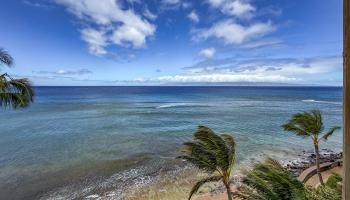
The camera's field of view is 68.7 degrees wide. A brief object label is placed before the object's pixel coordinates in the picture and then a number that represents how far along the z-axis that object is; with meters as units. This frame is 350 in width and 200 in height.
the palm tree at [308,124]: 16.19
